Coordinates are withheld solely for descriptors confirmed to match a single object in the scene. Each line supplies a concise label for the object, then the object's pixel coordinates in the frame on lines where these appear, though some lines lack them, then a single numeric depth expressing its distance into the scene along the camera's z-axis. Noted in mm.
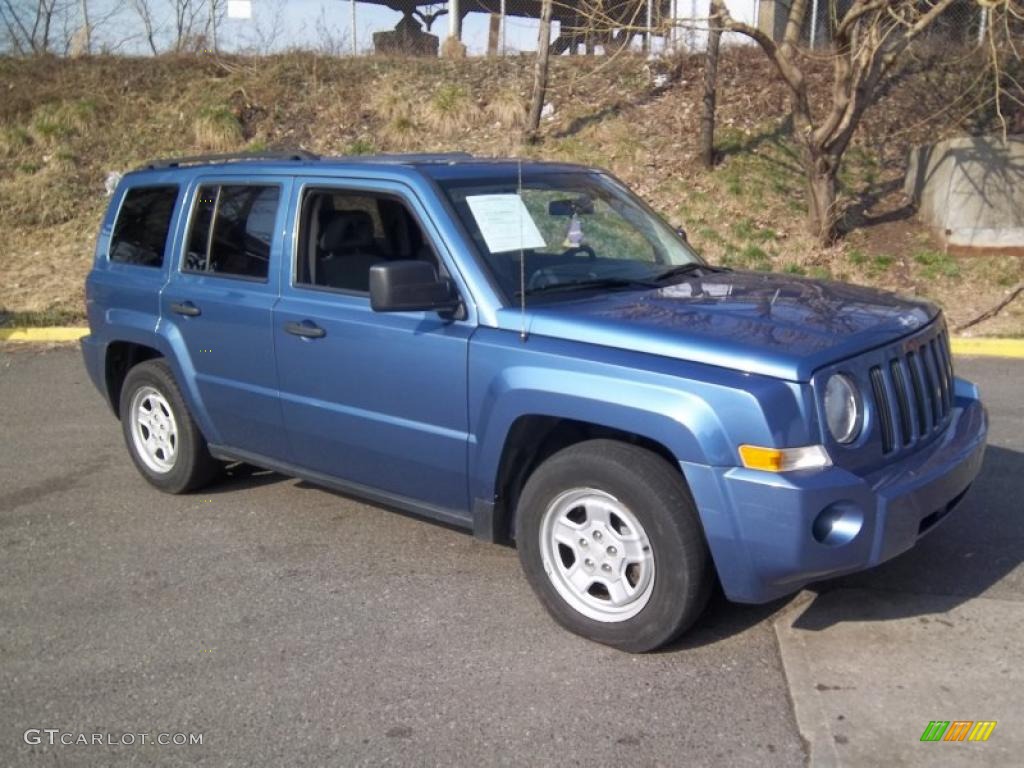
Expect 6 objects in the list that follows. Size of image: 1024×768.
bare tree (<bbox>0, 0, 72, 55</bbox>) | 18156
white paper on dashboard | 4594
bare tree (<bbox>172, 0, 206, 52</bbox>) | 18297
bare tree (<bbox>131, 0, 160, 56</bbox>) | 18234
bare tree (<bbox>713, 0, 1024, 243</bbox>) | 10578
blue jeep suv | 3691
